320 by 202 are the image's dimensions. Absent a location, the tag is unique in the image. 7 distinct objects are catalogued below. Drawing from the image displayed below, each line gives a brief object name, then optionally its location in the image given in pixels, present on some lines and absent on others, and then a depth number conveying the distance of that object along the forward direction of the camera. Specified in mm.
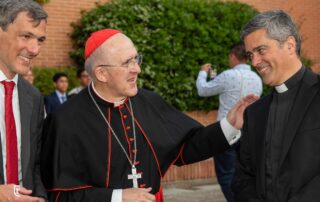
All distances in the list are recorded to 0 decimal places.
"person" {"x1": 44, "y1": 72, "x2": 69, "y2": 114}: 8766
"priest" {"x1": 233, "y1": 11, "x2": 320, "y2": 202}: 3244
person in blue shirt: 7168
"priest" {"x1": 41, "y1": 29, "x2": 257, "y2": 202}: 3844
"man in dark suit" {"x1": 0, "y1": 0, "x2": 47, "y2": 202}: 3488
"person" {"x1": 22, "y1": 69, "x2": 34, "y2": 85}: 7930
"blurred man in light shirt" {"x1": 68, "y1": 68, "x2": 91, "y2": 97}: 9281
